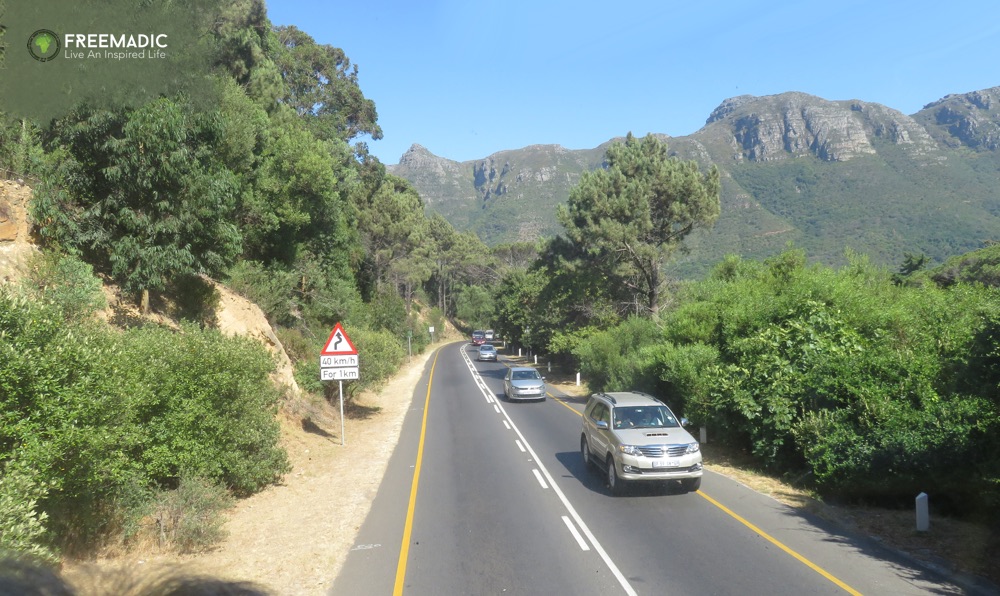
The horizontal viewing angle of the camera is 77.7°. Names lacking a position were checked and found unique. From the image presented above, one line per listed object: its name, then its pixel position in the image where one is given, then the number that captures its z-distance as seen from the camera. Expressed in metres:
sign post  16.12
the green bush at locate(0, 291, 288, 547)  5.98
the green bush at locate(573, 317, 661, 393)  20.98
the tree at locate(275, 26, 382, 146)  44.50
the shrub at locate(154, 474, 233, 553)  7.97
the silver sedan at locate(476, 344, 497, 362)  51.25
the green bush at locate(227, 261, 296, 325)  20.73
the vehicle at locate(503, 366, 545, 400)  27.06
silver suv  10.96
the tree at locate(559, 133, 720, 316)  31.55
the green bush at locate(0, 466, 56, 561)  5.20
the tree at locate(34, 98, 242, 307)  12.76
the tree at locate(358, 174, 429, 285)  48.75
